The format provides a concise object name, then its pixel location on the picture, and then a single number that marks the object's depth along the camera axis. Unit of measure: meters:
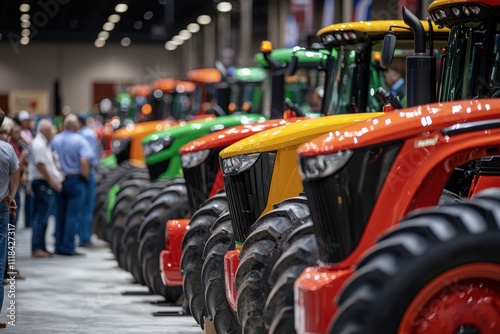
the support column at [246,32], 42.00
